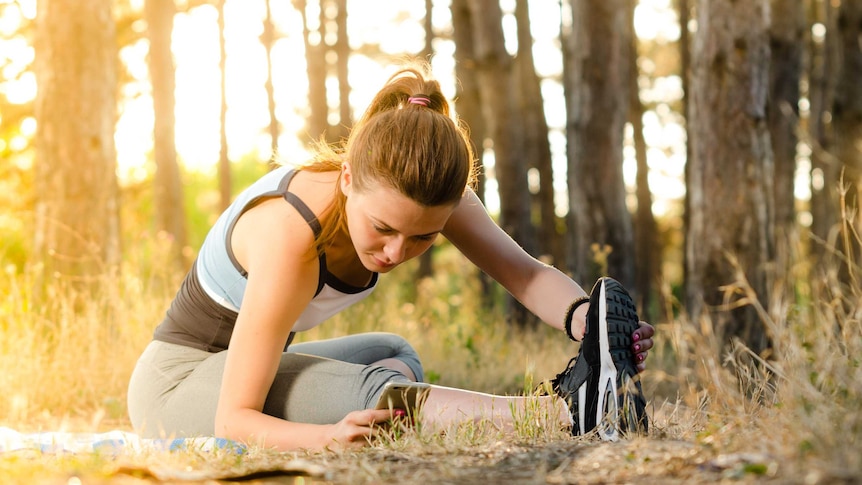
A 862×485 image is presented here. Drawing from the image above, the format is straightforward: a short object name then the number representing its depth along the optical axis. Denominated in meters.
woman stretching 3.03
